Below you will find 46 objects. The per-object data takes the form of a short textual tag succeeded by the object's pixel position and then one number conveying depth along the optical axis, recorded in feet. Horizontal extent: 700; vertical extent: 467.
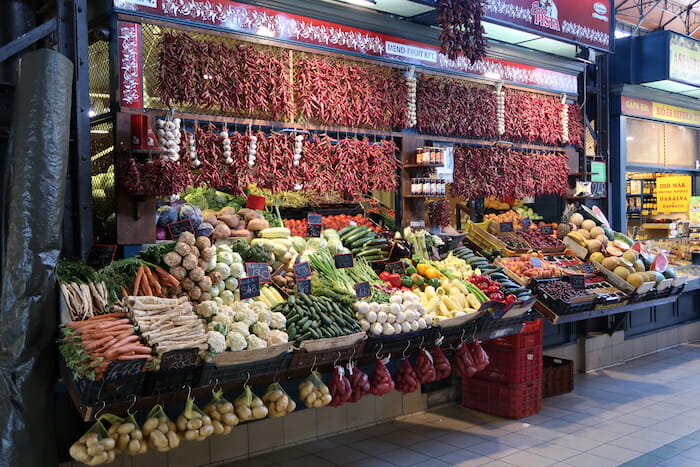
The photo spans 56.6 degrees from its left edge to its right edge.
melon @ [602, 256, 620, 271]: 26.84
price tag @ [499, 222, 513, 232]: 27.78
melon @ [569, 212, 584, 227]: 30.30
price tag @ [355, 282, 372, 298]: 18.21
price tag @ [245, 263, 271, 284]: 17.27
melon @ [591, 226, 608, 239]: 28.99
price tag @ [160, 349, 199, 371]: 12.72
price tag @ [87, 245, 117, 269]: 15.99
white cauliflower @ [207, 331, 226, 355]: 13.39
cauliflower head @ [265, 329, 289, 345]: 14.58
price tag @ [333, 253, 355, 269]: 19.45
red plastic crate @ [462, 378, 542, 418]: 22.12
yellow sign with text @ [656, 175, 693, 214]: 39.75
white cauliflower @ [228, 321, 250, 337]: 14.32
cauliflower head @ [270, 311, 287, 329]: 15.30
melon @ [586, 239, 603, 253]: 28.02
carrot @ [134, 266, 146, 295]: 15.16
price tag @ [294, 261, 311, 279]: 17.94
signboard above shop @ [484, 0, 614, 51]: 25.49
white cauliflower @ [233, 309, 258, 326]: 14.93
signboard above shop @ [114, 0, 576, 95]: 18.13
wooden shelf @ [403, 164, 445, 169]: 24.58
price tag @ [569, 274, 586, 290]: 24.21
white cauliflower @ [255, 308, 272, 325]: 15.29
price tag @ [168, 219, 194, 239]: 18.12
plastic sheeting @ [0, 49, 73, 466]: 13.47
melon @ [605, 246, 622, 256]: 27.47
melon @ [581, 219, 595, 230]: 29.66
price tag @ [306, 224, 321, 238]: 20.84
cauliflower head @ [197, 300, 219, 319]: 14.87
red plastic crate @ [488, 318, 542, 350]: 21.80
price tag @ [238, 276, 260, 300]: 16.39
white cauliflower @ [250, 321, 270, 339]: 14.80
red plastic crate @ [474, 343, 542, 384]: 21.84
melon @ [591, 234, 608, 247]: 28.36
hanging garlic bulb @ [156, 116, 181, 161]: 18.17
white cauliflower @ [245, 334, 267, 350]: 14.15
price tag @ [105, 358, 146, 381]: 12.01
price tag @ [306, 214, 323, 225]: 20.83
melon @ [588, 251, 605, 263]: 27.38
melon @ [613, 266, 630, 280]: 26.21
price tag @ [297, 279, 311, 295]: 17.79
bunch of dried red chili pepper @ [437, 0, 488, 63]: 21.77
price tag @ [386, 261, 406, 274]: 21.24
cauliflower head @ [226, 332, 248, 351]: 13.87
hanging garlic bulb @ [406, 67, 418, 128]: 24.77
